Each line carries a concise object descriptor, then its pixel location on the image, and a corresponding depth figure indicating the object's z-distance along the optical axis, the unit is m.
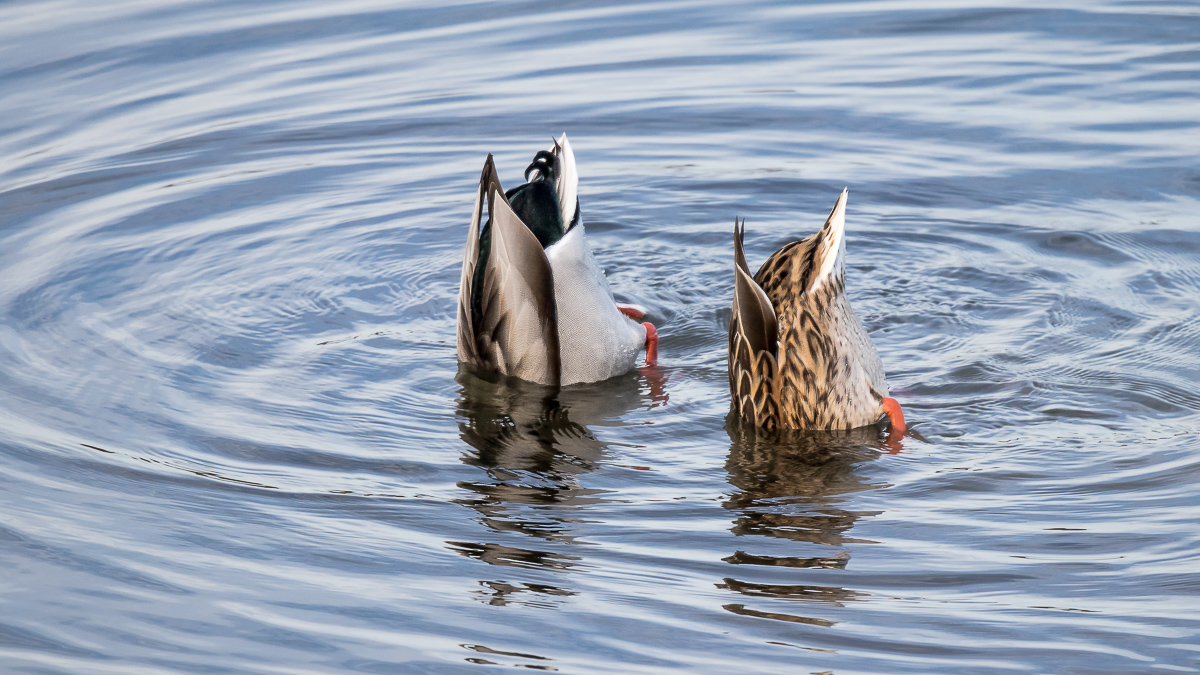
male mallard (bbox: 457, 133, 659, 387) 12.21
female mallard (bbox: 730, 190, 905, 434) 11.24
